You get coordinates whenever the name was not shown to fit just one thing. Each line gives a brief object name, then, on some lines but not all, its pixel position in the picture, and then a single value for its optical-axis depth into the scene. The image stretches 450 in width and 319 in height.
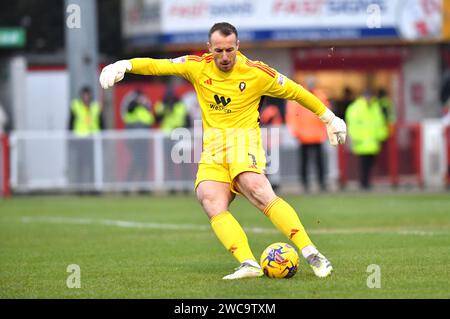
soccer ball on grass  9.09
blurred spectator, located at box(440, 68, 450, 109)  27.30
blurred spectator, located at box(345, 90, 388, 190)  22.64
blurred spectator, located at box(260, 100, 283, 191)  21.55
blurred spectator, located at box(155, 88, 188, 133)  23.67
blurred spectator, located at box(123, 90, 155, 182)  22.61
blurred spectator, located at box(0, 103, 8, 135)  25.46
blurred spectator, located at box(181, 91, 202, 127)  26.53
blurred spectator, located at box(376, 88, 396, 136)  23.61
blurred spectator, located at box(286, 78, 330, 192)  22.16
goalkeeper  9.23
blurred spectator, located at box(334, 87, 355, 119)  23.87
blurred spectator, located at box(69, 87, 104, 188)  22.56
